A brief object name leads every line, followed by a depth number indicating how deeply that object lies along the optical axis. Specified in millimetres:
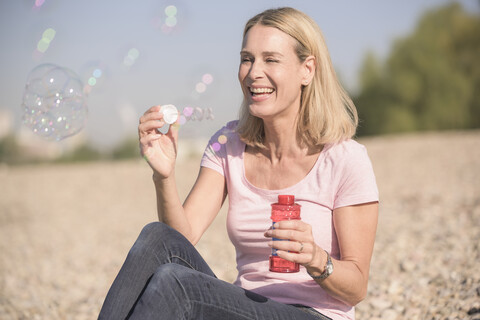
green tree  20703
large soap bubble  2938
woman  1878
